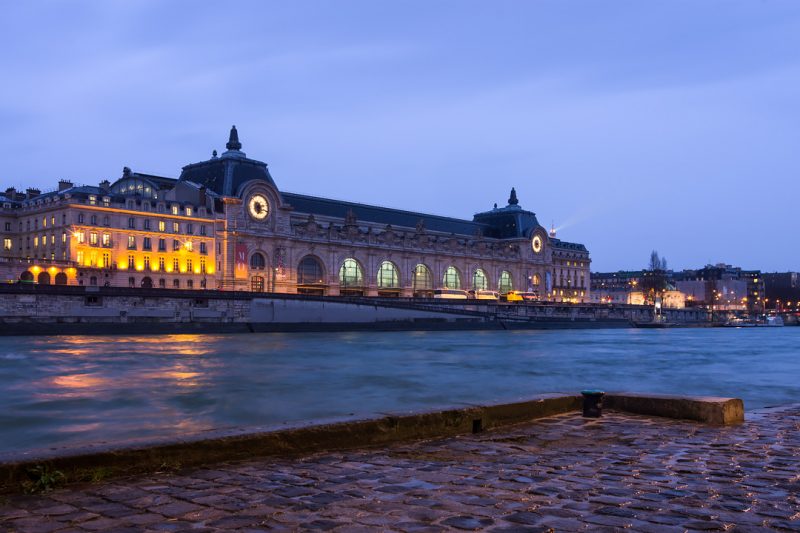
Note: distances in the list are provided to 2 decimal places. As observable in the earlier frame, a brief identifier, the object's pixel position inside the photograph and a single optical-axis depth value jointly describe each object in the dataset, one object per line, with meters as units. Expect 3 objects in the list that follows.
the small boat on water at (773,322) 155.55
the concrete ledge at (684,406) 11.56
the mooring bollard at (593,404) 11.93
